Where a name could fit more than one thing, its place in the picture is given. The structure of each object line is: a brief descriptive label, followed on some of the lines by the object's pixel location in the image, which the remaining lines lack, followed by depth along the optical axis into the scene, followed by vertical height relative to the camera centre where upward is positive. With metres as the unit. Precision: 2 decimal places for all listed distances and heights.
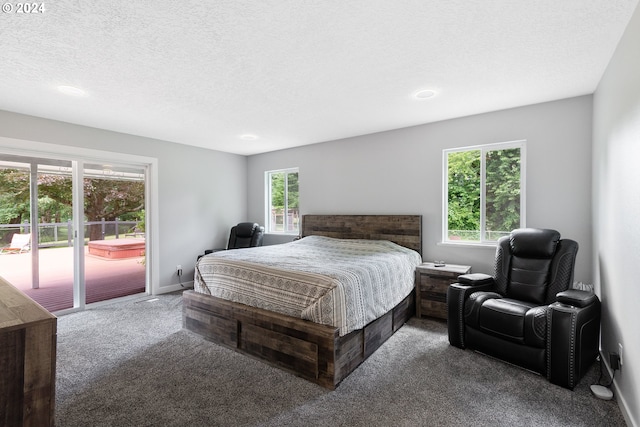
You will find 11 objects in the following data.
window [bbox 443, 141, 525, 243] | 3.52 +0.23
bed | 2.28 -0.97
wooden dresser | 1.12 -0.61
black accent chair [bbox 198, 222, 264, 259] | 5.21 -0.45
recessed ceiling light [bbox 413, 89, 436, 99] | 2.99 +1.19
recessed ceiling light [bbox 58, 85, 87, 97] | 2.80 +1.14
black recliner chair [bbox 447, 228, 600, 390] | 2.17 -0.81
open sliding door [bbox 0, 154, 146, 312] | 3.66 -0.13
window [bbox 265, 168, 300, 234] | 5.66 +0.17
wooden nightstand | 3.48 -0.90
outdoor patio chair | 3.67 -0.43
